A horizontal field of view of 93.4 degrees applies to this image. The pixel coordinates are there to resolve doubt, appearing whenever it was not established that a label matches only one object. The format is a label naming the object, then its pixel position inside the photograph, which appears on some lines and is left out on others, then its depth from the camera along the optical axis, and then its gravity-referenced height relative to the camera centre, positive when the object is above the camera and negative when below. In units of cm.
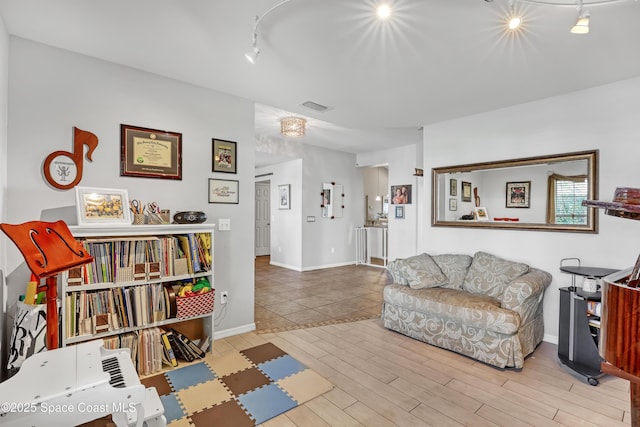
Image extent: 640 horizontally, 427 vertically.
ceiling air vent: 336 +116
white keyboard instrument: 109 -73
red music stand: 142 -24
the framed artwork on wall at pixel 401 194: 605 +28
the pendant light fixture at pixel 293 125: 433 +119
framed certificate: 256 +48
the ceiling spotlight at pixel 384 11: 175 +117
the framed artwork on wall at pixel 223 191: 304 +17
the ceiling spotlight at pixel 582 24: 160 +99
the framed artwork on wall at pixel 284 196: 674 +25
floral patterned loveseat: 250 -88
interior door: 839 -28
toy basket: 251 -83
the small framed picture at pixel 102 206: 225 +0
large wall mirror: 288 +17
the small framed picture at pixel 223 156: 305 +52
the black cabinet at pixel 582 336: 235 -103
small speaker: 265 -9
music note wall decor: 226 +33
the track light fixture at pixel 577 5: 161 +115
